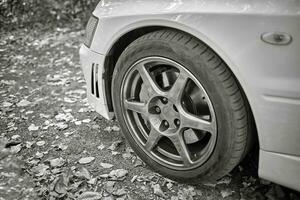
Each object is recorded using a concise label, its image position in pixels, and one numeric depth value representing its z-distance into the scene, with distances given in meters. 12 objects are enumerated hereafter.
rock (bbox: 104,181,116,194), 2.36
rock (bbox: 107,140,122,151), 2.79
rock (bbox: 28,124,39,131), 3.09
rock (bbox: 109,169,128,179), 2.49
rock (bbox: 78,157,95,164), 2.64
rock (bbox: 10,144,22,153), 2.78
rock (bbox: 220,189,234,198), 2.26
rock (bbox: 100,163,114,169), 2.60
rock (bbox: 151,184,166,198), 2.30
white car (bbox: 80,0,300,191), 1.58
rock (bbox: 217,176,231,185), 2.36
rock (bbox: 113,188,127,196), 2.32
